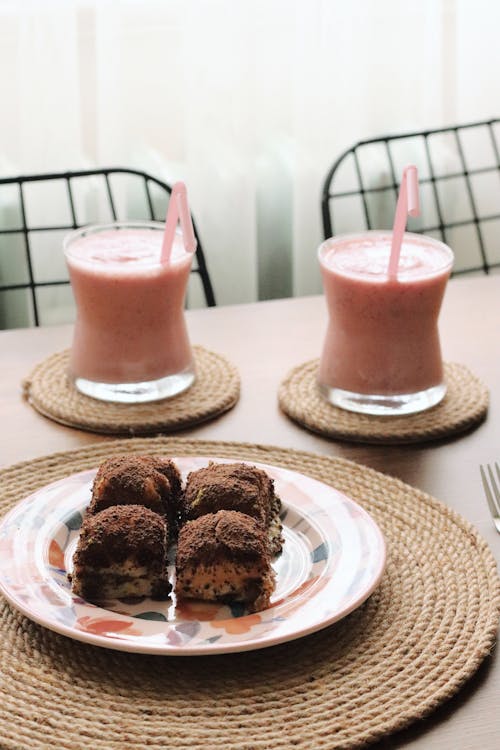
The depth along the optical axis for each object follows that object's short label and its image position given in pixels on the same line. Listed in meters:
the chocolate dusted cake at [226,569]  0.82
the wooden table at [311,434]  0.74
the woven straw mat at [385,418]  1.17
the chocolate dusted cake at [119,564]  0.82
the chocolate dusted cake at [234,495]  0.89
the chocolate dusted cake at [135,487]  0.90
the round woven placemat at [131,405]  1.19
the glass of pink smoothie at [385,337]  1.23
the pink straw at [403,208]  1.15
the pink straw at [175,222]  1.19
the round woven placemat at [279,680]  0.71
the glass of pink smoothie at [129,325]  1.25
